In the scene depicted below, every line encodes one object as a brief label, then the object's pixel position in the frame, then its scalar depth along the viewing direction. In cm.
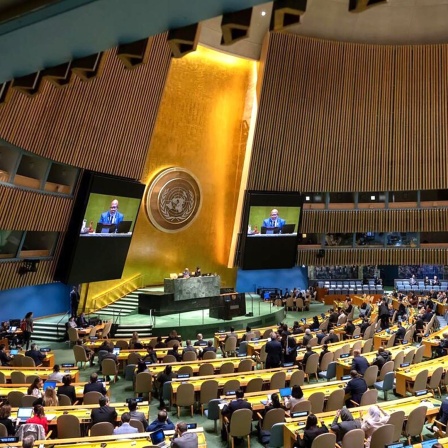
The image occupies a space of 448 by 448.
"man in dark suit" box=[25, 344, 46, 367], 1122
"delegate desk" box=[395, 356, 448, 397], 935
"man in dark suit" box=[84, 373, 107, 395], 820
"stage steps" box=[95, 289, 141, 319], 1873
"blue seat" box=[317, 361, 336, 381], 1055
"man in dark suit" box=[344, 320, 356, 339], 1454
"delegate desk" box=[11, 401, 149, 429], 701
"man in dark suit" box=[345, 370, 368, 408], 810
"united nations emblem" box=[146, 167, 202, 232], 2102
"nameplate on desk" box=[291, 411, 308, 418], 713
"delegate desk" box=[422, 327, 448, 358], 1265
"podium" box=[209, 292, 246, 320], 1758
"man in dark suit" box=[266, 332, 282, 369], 1084
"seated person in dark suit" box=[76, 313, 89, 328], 1553
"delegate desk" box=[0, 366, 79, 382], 967
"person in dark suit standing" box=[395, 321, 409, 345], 1348
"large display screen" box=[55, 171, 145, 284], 1566
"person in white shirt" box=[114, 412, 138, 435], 627
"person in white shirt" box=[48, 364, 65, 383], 892
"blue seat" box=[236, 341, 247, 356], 1275
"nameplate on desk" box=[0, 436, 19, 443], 581
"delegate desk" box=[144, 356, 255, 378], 1002
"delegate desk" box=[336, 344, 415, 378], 1044
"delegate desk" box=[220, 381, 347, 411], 771
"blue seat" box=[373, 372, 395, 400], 948
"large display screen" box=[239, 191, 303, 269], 2094
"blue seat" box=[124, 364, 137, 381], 1049
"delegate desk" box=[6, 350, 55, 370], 1160
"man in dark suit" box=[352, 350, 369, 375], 959
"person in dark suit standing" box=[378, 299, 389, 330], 1670
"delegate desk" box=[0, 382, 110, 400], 815
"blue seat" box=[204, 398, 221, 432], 784
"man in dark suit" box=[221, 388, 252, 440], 721
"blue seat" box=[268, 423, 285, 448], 673
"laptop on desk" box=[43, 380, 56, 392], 801
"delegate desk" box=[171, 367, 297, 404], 881
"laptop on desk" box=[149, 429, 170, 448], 581
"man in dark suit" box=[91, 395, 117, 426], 681
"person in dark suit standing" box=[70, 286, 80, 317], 1720
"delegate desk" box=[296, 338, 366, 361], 1170
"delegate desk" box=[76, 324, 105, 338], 1474
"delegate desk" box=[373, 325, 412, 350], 1361
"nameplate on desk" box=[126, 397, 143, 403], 705
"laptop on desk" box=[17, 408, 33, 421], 663
